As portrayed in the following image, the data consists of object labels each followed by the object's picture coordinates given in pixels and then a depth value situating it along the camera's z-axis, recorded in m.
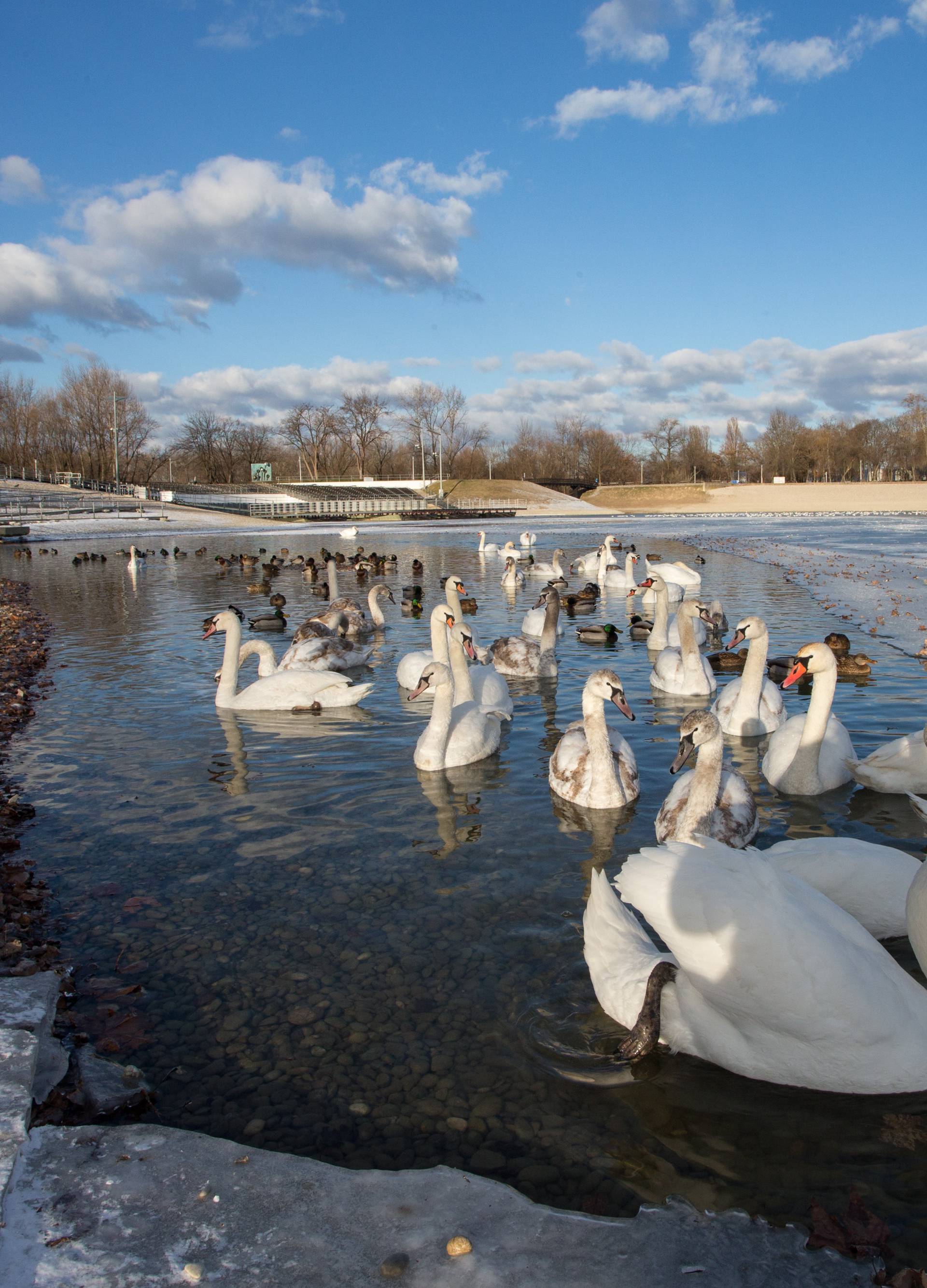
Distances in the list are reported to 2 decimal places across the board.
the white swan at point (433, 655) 9.37
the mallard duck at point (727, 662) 11.96
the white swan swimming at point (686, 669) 10.38
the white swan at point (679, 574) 20.36
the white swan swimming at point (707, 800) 5.75
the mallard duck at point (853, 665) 11.02
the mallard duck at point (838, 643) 11.71
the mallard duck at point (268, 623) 16.17
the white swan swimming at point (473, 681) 9.09
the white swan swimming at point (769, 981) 3.30
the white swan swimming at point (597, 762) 6.82
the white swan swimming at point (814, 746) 7.04
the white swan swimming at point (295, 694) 10.16
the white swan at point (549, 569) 23.72
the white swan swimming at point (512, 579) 22.03
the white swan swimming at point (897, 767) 6.75
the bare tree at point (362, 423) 117.62
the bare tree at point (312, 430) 118.56
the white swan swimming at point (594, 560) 25.27
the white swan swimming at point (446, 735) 7.86
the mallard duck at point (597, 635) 14.23
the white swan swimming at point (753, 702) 8.69
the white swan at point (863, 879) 4.55
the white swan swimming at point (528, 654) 11.61
